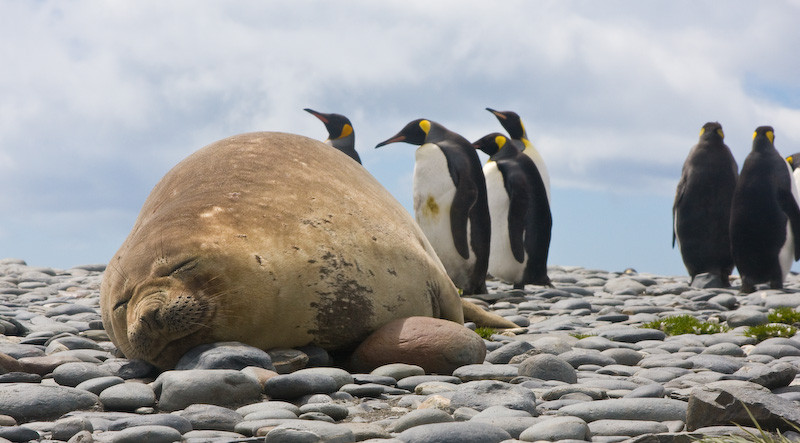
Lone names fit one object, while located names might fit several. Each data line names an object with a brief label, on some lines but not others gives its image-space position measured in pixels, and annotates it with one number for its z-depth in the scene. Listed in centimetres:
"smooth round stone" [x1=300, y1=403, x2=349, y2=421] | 665
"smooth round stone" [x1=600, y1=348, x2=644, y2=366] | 1068
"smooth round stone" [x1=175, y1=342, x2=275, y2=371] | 790
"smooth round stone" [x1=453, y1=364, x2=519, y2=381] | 837
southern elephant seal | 837
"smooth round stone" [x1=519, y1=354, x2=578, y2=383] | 871
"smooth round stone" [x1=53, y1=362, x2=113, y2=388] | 795
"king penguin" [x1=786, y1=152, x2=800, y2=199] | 3134
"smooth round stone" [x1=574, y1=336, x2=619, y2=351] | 1178
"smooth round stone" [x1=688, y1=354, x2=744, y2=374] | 987
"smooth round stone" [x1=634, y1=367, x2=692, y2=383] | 922
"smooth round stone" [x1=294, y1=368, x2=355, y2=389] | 768
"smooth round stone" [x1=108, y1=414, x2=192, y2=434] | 619
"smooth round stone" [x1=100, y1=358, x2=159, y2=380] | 855
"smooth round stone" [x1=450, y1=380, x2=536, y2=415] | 698
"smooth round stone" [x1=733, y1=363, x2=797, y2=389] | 830
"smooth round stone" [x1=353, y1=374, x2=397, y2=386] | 798
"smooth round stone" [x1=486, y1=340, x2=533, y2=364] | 994
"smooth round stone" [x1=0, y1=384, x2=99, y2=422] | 669
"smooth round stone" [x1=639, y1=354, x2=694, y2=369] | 1020
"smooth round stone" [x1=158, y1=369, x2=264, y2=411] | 712
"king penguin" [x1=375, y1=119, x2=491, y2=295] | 2242
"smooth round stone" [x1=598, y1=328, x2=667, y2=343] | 1303
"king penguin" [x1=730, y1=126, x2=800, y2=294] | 2491
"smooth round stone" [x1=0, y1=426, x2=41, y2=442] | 588
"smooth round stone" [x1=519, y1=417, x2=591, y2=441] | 587
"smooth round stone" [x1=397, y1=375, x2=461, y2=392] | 793
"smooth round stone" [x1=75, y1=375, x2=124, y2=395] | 751
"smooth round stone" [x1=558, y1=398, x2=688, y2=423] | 674
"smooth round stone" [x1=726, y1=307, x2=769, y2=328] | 1517
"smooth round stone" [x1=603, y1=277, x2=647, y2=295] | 2417
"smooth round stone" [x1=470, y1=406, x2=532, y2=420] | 652
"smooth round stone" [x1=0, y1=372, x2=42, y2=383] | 805
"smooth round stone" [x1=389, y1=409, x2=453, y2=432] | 616
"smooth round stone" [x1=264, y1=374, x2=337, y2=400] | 737
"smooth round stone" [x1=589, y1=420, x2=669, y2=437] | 621
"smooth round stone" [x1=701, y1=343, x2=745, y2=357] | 1158
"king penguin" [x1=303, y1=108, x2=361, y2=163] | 3174
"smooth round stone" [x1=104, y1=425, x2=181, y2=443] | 574
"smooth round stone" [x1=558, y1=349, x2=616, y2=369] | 1021
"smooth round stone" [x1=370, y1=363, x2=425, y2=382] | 838
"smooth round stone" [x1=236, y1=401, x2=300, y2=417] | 684
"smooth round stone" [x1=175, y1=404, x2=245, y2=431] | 645
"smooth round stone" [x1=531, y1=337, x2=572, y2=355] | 1091
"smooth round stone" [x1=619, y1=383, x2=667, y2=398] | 765
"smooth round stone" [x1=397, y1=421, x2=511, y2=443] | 562
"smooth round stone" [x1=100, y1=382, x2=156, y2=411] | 709
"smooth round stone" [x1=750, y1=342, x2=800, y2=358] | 1147
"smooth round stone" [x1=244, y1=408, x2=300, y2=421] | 660
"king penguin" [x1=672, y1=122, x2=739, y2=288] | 2700
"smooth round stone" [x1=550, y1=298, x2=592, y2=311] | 1812
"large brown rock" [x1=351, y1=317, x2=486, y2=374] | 882
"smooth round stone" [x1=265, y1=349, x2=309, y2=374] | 847
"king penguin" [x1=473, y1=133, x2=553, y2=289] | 2573
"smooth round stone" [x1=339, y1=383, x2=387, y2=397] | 751
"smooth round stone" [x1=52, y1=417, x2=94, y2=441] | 604
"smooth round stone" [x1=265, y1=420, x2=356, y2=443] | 566
